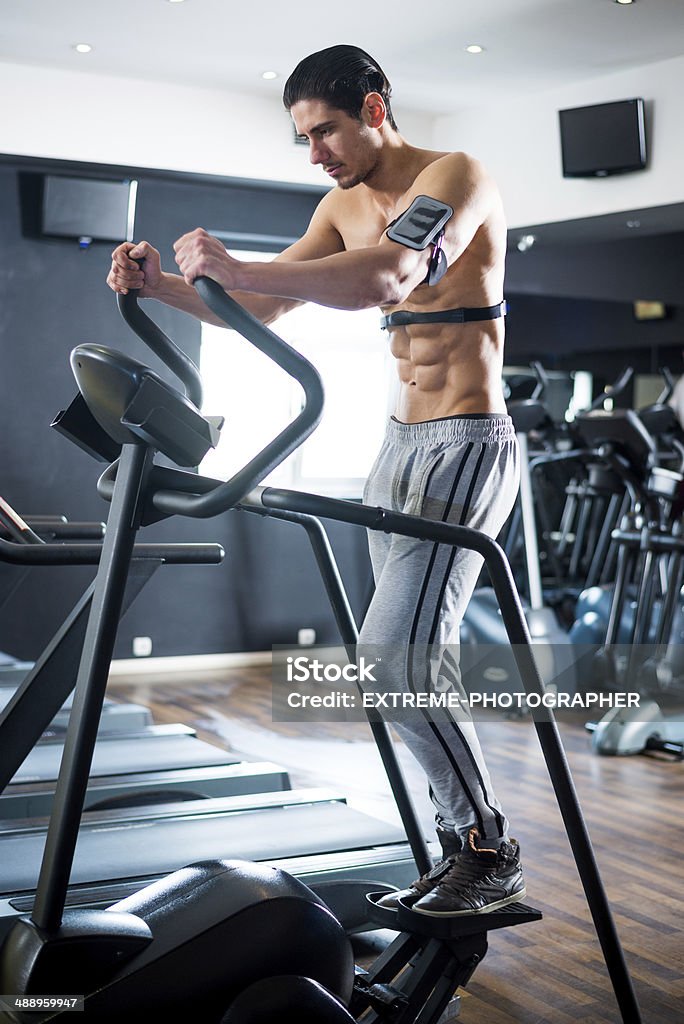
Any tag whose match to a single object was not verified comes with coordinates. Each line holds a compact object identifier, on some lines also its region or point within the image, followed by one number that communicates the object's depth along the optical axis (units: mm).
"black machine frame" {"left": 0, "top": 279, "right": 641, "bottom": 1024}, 1660
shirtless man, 2002
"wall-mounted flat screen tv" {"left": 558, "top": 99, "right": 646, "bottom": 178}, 5449
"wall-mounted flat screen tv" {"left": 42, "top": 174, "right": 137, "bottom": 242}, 5895
